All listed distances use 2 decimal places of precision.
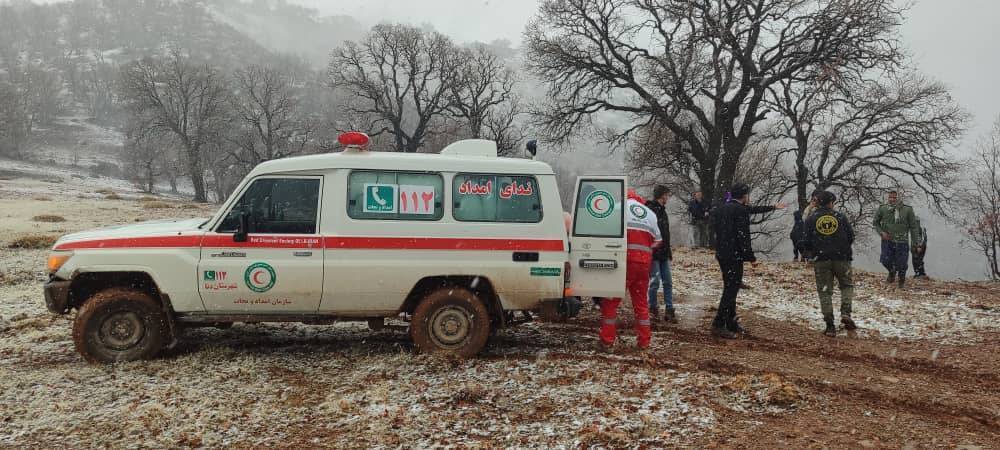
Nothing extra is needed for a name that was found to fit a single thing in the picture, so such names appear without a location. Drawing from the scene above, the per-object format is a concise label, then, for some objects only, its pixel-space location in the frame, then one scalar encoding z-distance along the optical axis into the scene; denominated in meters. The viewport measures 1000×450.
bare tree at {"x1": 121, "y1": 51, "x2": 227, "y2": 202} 49.69
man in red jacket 6.58
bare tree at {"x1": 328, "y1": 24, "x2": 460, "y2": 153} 39.56
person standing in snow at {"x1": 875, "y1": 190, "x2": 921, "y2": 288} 11.83
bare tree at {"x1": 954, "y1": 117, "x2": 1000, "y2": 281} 27.73
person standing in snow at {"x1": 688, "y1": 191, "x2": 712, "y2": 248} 12.03
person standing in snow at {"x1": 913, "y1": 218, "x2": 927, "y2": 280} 12.81
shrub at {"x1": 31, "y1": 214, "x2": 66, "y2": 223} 21.48
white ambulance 5.85
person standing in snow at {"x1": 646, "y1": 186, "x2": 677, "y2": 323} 8.32
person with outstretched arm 7.39
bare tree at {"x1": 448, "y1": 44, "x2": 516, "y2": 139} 39.38
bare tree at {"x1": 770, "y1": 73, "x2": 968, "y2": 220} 24.14
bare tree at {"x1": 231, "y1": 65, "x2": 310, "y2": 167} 53.41
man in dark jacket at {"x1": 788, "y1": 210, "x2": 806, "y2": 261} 11.65
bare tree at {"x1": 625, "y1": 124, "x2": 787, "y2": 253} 25.94
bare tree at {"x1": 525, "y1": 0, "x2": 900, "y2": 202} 20.78
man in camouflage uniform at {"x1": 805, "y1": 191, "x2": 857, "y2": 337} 7.47
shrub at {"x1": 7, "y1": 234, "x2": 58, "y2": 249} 14.94
